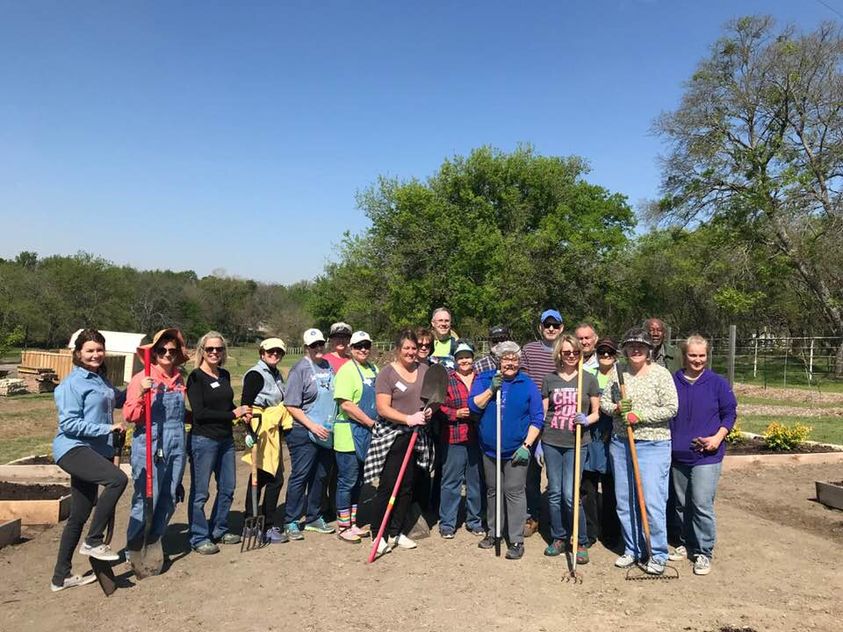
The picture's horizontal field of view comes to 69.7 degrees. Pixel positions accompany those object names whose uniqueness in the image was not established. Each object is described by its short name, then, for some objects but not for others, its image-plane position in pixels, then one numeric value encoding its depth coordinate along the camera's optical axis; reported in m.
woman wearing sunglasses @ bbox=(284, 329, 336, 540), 5.41
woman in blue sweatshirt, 5.02
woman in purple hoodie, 4.73
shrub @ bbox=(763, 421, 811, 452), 8.97
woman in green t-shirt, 5.35
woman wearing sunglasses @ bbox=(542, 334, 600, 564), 5.03
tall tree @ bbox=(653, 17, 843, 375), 25.33
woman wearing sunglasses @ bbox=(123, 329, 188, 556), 4.61
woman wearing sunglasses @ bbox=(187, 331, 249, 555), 4.99
